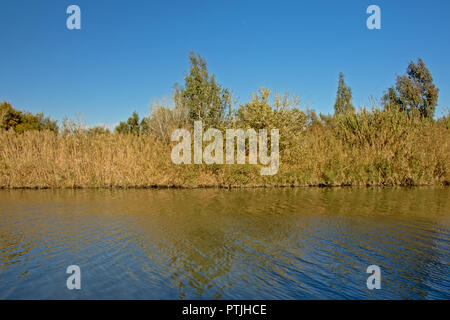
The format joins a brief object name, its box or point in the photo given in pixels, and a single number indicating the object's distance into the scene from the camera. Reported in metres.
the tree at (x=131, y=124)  41.41
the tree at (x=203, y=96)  30.02
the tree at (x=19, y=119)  32.34
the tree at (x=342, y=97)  46.44
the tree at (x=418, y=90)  38.00
